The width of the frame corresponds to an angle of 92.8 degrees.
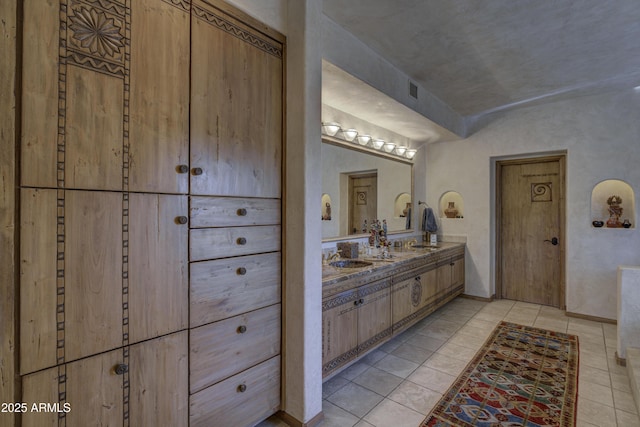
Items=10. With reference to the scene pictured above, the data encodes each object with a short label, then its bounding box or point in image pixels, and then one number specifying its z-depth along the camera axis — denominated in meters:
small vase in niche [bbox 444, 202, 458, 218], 5.08
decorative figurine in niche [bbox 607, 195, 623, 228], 3.84
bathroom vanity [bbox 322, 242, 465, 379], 2.35
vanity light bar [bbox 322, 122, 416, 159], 3.31
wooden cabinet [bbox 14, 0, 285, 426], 1.14
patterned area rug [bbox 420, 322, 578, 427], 2.08
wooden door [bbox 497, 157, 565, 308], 4.48
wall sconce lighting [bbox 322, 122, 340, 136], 3.26
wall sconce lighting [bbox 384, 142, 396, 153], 4.29
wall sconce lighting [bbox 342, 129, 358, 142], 3.58
